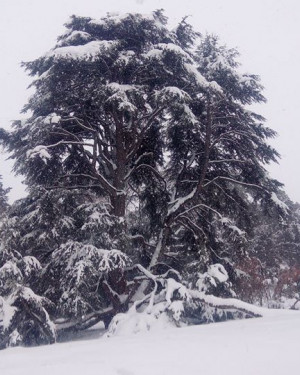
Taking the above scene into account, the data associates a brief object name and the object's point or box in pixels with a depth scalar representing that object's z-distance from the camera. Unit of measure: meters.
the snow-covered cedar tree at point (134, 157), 8.65
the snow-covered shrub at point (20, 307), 7.59
